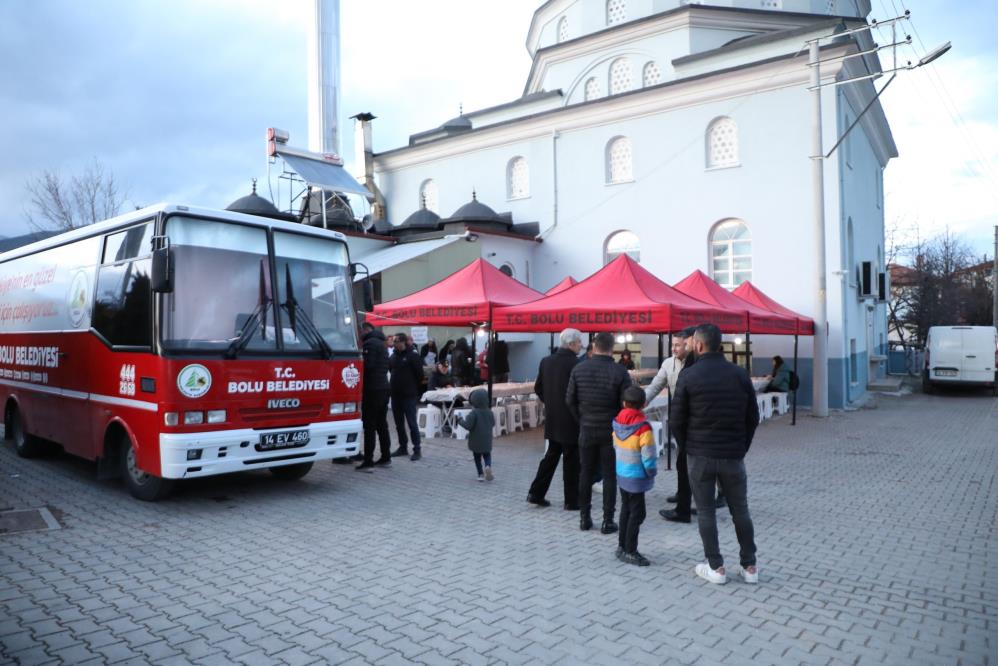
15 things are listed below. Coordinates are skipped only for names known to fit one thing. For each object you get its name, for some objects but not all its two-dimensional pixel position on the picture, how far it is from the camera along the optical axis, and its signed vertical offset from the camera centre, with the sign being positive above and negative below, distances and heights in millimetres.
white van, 22172 -868
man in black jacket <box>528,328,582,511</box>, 6852 -763
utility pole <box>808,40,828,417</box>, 16297 +3025
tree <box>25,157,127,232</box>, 27312 +5321
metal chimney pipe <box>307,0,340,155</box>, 31000 +11767
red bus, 6664 -40
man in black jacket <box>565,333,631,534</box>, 6121 -657
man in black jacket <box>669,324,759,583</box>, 4855 -701
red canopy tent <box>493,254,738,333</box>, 10789 +448
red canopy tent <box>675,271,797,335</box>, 14141 +619
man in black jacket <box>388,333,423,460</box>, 10141 -578
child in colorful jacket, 5383 -1023
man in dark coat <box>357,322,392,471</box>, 9312 -718
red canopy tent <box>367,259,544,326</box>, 12344 +738
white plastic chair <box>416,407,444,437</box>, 12836 -1543
